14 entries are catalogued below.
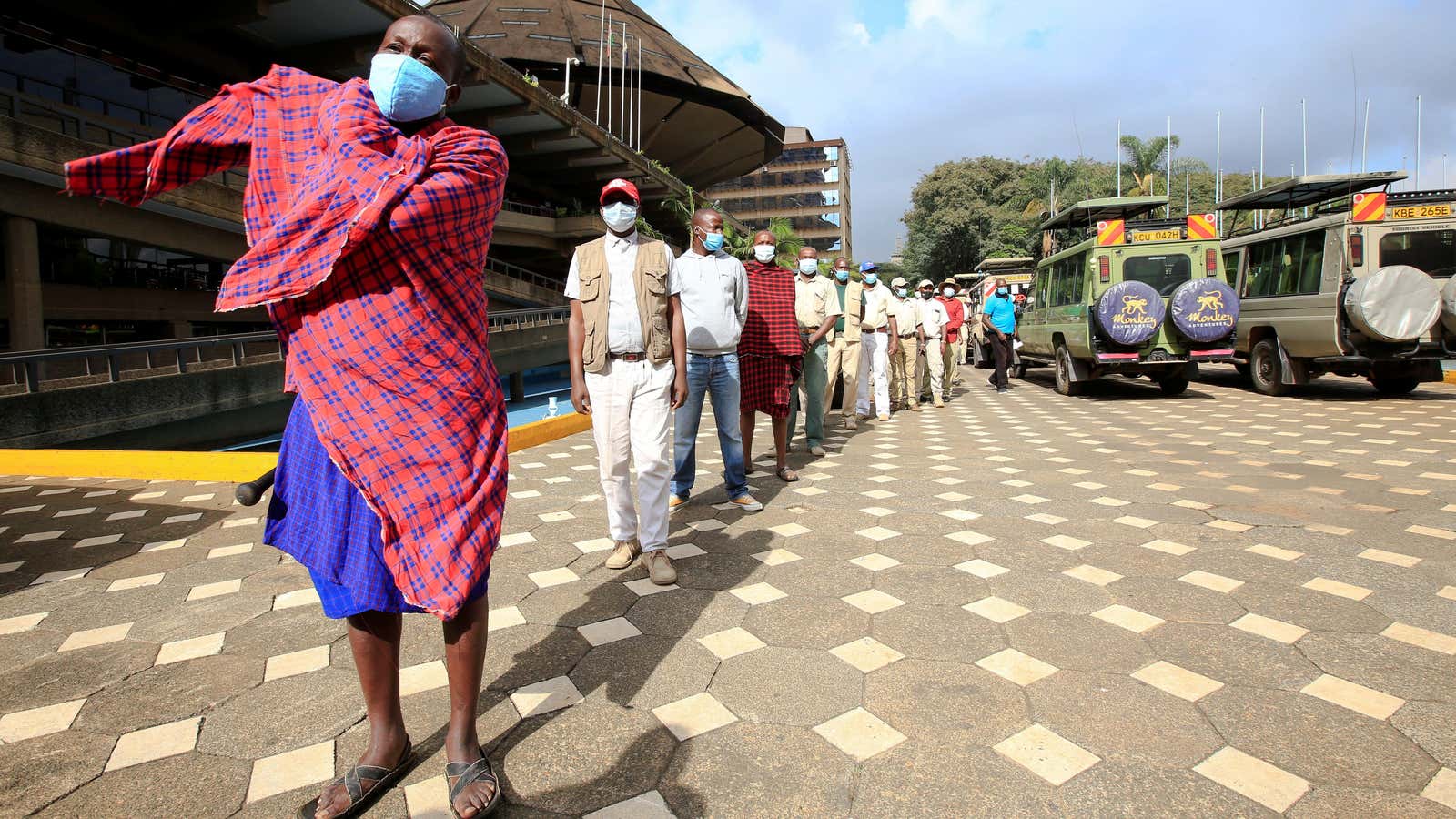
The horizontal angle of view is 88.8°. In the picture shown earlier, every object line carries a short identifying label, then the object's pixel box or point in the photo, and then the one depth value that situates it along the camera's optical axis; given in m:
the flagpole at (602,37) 35.28
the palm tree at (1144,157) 38.53
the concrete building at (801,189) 80.56
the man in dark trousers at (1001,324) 11.56
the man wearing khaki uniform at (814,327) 6.42
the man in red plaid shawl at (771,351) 5.38
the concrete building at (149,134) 13.45
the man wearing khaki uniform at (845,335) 7.68
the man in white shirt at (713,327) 4.27
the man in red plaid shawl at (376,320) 1.56
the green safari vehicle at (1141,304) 9.29
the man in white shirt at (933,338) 10.04
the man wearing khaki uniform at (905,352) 9.60
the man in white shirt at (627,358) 3.32
